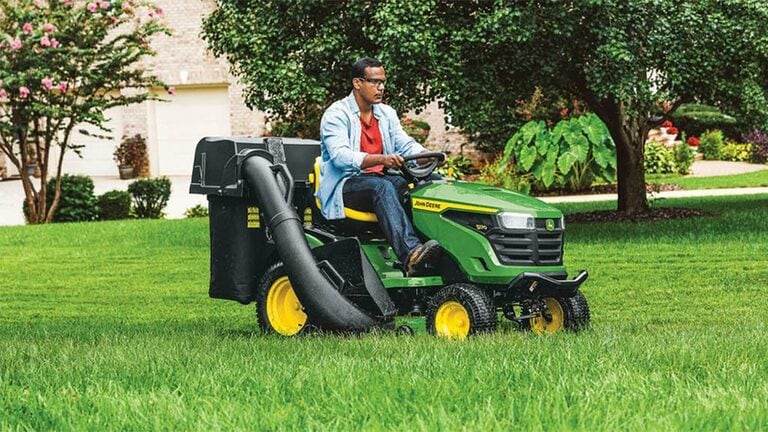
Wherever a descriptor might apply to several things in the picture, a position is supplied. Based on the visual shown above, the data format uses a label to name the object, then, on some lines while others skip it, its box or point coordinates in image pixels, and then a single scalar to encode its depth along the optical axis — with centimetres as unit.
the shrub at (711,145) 3662
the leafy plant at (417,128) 3170
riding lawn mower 777
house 3909
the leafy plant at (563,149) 2742
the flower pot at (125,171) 3934
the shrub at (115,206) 2730
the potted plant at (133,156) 3953
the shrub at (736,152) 3649
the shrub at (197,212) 2631
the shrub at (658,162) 3306
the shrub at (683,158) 3315
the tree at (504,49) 1606
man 790
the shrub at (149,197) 2738
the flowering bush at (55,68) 2661
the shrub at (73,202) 2738
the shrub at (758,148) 3575
